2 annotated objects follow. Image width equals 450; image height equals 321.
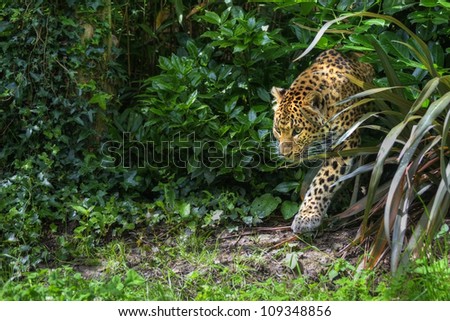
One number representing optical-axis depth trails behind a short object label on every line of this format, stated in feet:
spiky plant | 37.29
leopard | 42.98
